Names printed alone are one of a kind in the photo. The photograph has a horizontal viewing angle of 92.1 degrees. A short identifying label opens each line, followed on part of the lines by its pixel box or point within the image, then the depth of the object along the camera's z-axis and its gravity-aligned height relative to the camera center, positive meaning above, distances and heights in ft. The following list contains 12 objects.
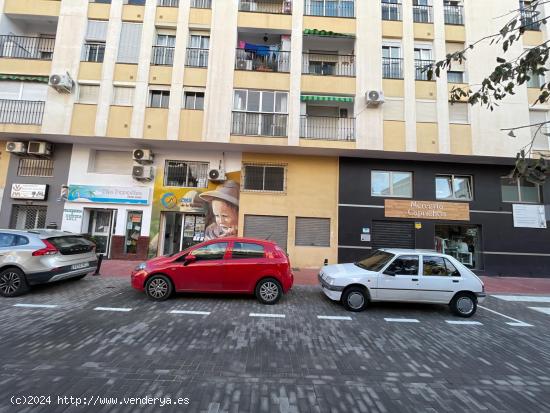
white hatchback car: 20.57 -3.37
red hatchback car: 21.40 -3.21
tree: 9.27 +6.89
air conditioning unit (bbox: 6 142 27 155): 39.18 +11.52
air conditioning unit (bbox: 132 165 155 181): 40.24 +8.82
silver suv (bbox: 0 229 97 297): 21.26 -2.73
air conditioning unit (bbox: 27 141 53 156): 39.63 +11.65
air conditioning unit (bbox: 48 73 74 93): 37.35 +20.36
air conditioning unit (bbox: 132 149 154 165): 40.70 +11.53
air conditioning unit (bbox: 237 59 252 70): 41.85 +26.85
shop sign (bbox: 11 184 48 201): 39.99 +5.19
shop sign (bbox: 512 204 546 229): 40.32 +4.59
